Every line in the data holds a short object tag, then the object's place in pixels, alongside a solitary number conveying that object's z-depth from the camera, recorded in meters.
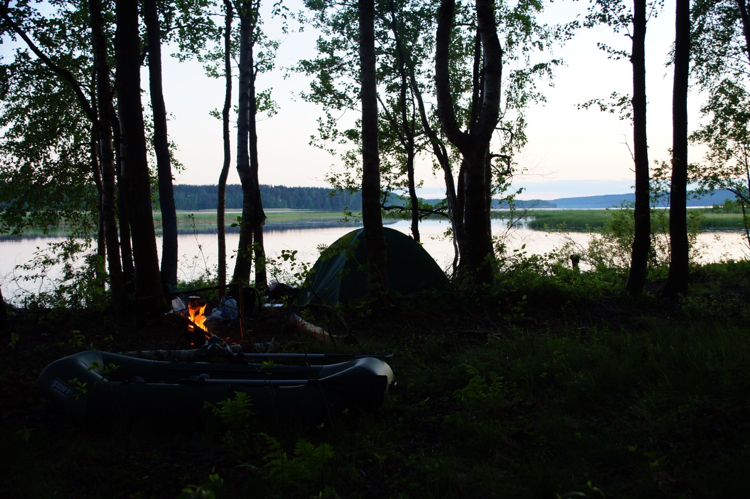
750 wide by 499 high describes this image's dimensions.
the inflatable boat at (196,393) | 3.59
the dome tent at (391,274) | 8.02
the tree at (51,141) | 10.85
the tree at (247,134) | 10.56
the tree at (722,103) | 12.06
